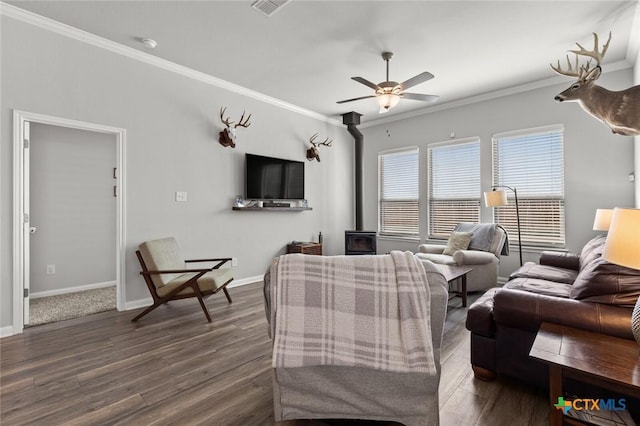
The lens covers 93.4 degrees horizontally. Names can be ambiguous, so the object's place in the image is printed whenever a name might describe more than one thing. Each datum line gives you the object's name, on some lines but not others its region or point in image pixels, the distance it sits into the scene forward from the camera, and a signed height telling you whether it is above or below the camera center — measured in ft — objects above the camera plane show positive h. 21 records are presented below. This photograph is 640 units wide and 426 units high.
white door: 9.73 -0.39
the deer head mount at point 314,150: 18.84 +4.10
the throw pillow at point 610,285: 5.33 -1.30
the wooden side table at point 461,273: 11.16 -2.21
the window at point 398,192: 19.61 +1.54
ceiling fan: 10.91 +4.77
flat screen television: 15.62 +2.06
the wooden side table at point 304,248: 17.12 -1.87
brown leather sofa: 5.32 -1.95
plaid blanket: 4.54 -1.53
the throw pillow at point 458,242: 14.79 -1.36
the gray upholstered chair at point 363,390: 4.66 -2.83
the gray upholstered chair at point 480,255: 13.25 -1.88
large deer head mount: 8.82 +3.52
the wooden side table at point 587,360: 3.99 -2.10
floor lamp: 14.01 +0.75
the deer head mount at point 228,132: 14.35 +3.97
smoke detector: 10.94 +6.35
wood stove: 19.29 -1.73
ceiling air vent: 8.91 +6.32
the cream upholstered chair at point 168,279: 10.41 -2.29
